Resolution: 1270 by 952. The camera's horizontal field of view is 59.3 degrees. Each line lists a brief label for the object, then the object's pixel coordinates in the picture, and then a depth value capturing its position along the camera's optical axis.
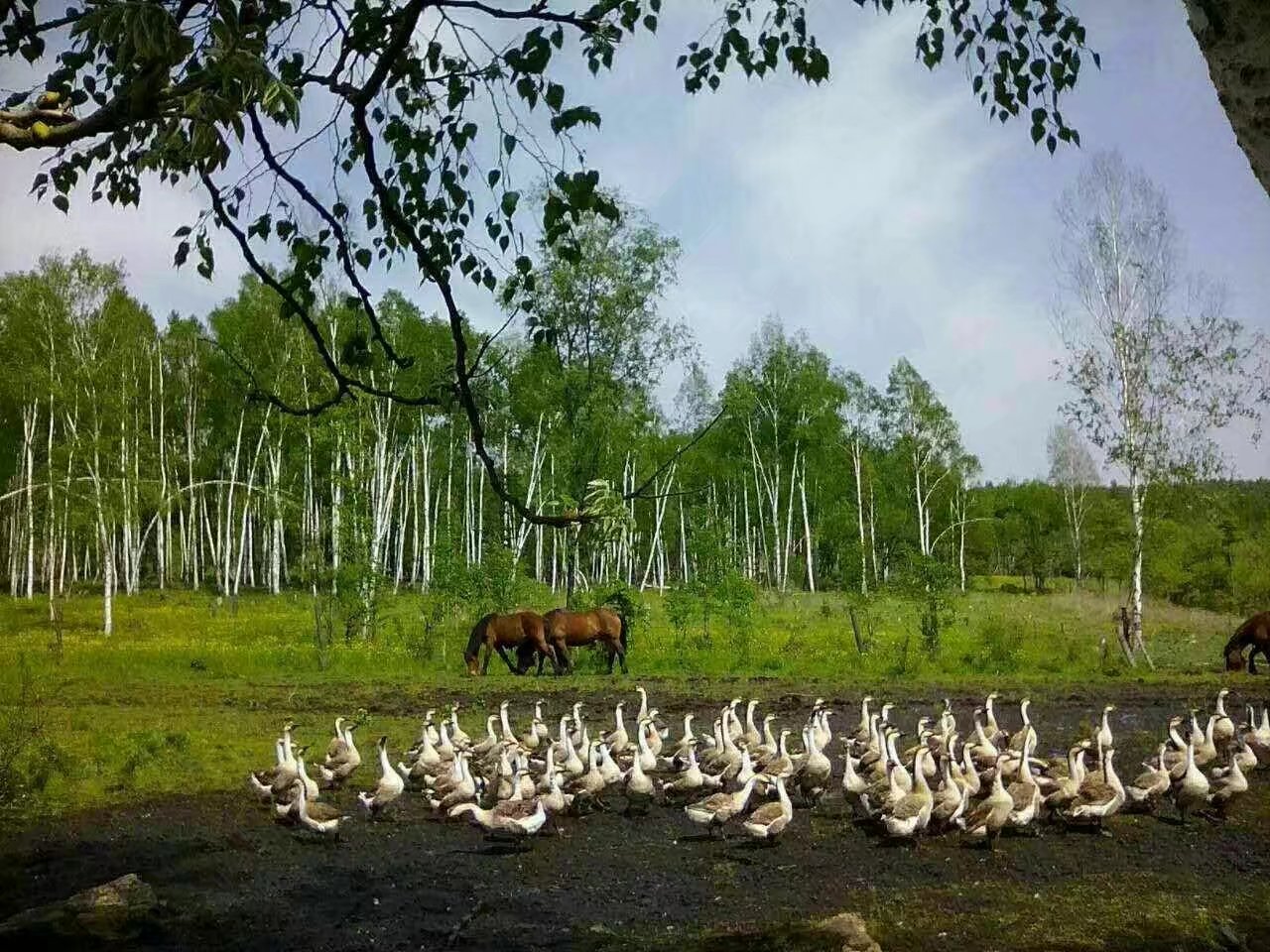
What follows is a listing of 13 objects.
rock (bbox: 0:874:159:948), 7.42
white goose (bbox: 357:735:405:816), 11.61
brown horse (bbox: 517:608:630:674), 26.36
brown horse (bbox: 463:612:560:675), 26.12
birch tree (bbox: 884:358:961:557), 62.31
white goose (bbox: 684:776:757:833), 10.74
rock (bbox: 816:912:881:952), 6.45
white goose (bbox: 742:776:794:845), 10.40
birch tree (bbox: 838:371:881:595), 62.28
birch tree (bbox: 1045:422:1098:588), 60.21
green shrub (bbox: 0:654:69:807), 11.99
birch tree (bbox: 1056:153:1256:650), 29.48
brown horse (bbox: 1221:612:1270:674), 25.55
